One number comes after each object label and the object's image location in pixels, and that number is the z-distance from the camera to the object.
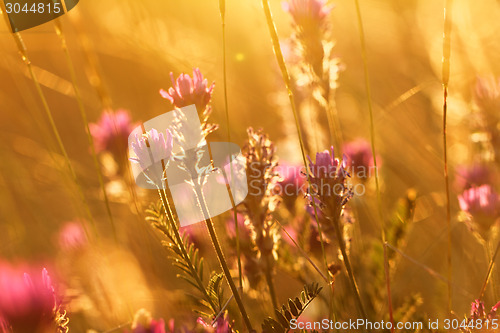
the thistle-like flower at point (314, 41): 0.84
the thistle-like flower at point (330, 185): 0.79
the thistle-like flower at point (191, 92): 0.78
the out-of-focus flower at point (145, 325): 0.74
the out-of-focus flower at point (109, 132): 0.92
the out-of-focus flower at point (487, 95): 0.86
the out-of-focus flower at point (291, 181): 0.87
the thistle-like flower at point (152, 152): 0.77
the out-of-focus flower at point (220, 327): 0.74
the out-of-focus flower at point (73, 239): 0.94
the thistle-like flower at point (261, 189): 0.79
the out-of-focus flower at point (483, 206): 0.82
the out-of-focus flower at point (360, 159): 0.94
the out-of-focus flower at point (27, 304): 0.75
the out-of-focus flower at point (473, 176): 0.89
